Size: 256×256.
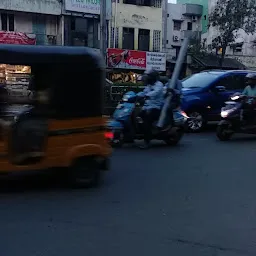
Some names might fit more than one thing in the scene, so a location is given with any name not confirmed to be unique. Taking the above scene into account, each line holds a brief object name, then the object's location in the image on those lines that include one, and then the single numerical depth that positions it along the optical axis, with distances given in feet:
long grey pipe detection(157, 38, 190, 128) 30.94
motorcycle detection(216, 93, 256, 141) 34.40
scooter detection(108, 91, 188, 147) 29.53
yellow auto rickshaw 18.20
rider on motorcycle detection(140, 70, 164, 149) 30.53
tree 97.66
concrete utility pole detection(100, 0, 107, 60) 62.54
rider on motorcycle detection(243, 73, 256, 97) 35.68
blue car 39.42
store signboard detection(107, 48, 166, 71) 93.16
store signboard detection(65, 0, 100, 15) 87.10
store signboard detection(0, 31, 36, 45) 81.37
